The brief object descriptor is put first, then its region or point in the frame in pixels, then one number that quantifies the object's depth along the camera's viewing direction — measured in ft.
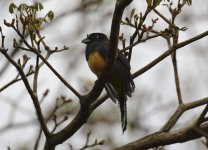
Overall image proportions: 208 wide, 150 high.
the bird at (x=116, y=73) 30.45
